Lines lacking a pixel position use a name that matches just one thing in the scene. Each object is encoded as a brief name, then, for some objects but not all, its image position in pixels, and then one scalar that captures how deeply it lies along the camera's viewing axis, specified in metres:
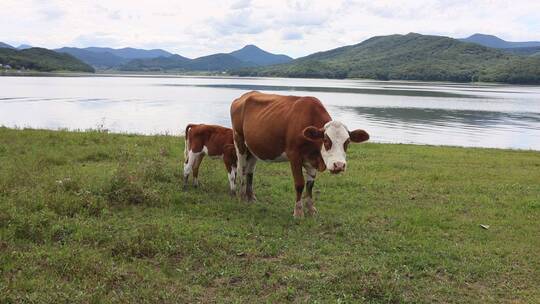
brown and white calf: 11.47
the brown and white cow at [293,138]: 8.59
